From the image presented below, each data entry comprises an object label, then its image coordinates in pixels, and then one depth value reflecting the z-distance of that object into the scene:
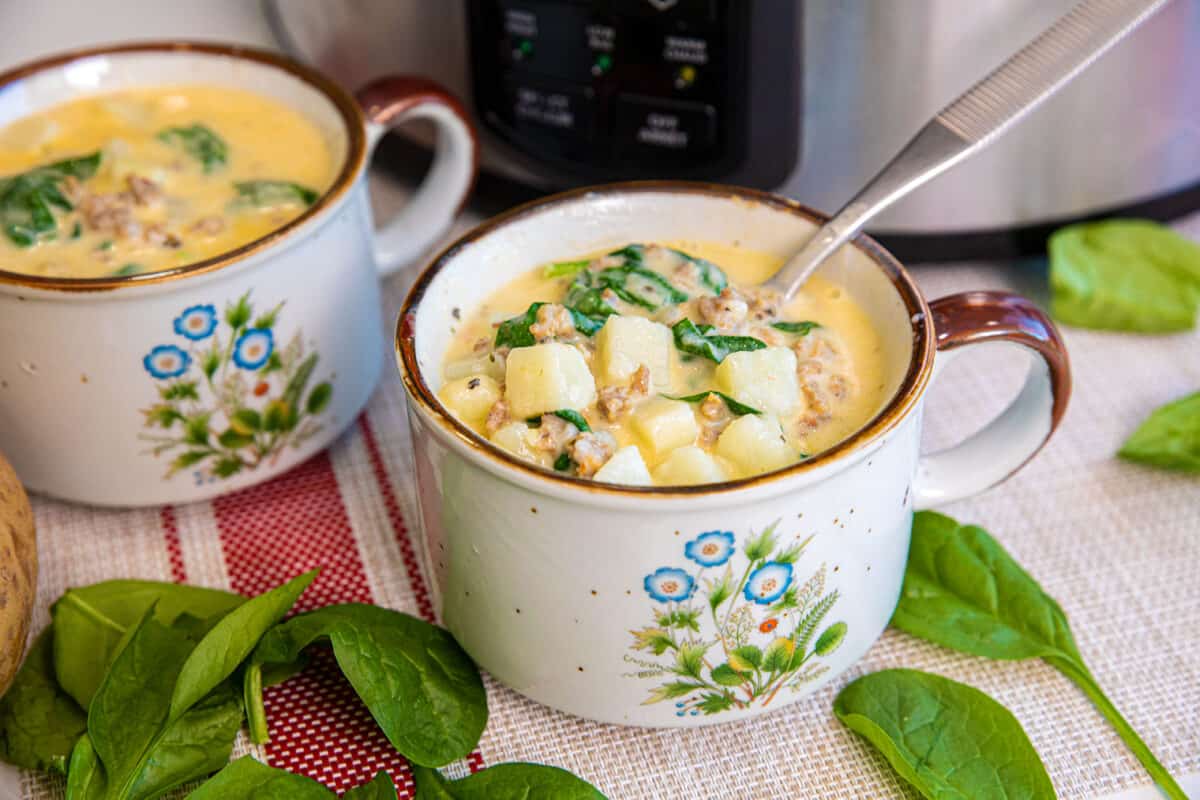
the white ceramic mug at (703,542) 0.55
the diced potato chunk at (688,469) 0.56
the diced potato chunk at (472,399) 0.59
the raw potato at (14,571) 0.58
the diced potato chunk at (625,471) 0.56
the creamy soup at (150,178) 0.65
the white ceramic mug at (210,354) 0.62
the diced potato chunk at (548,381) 0.58
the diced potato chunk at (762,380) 0.58
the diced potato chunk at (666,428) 0.57
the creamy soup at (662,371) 0.57
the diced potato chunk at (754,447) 0.57
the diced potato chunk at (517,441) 0.57
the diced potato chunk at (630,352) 0.59
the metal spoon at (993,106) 0.62
